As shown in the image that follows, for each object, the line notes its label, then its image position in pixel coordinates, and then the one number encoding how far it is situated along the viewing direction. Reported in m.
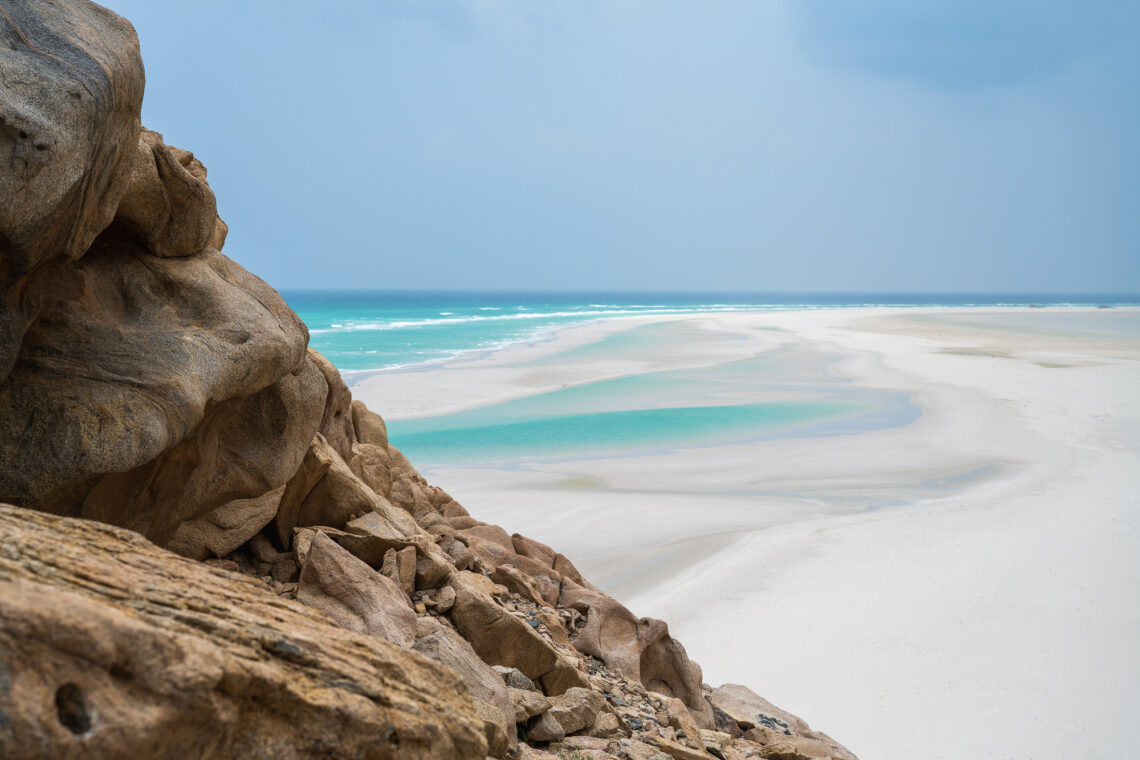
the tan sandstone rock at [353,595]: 5.79
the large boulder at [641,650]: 8.02
